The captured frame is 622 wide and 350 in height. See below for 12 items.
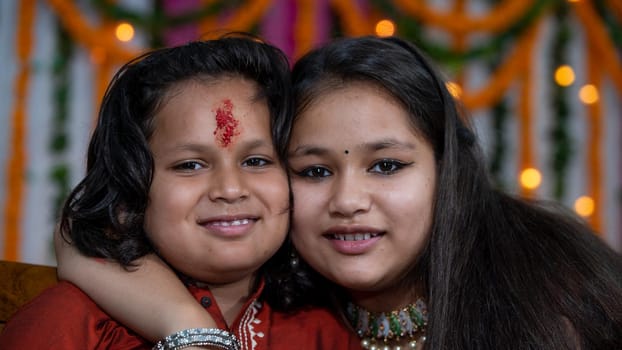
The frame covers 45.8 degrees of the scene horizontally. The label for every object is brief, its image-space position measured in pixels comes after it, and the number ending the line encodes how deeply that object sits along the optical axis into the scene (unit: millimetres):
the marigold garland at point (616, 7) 3615
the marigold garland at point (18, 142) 3475
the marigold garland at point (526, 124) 3627
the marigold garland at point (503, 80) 3580
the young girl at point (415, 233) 1542
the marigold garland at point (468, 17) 3477
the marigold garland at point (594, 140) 3672
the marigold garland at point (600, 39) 3607
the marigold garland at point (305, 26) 3463
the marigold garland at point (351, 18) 3488
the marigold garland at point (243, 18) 3467
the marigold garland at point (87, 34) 3486
